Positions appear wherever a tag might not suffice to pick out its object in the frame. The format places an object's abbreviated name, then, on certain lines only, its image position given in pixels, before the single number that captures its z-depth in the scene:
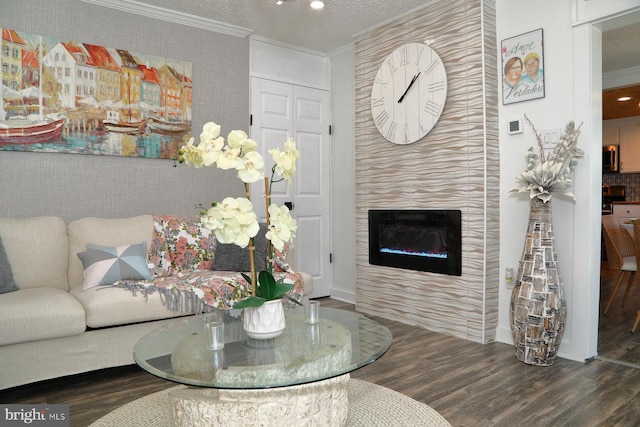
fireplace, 3.53
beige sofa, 2.38
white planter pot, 1.75
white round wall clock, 3.63
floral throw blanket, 2.85
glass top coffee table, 1.43
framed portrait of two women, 3.15
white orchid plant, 1.54
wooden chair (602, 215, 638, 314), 3.84
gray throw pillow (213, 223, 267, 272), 3.40
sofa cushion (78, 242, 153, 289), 2.88
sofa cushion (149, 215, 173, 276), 3.33
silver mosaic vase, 2.80
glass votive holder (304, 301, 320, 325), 2.04
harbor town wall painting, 3.17
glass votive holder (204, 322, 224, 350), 1.68
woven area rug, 2.04
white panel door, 4.48
